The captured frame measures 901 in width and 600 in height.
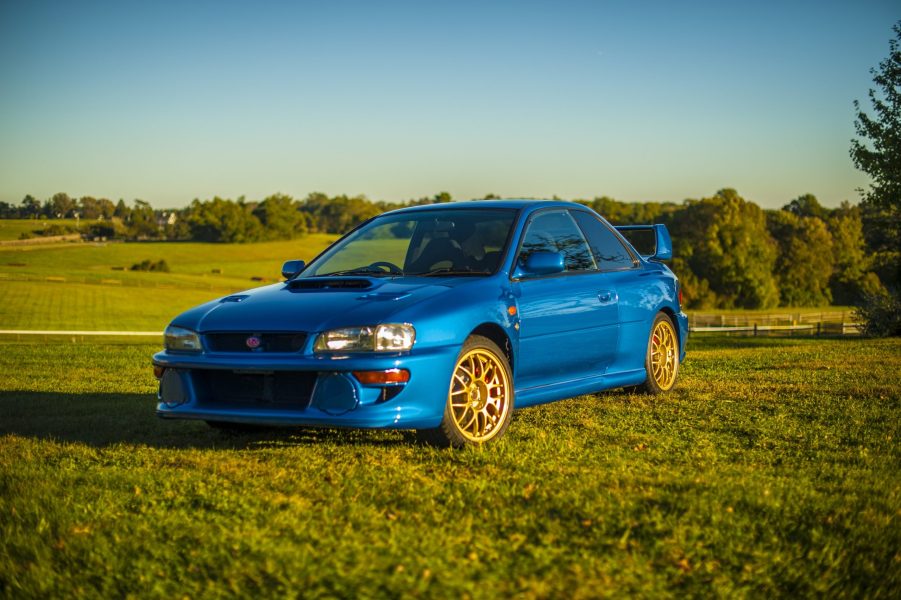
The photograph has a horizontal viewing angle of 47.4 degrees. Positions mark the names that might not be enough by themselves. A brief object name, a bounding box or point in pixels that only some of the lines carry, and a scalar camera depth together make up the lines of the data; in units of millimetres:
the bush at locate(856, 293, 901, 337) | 25484
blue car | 6363
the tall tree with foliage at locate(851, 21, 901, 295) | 25188
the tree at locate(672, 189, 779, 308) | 87812
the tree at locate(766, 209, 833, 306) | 96688
